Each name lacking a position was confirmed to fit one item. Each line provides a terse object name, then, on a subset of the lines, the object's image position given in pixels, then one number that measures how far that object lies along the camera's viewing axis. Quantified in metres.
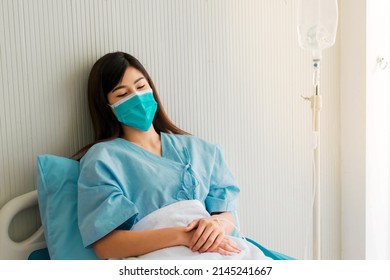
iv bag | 1.57
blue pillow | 1.26
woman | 1.20
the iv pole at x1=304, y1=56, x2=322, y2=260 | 1.60
